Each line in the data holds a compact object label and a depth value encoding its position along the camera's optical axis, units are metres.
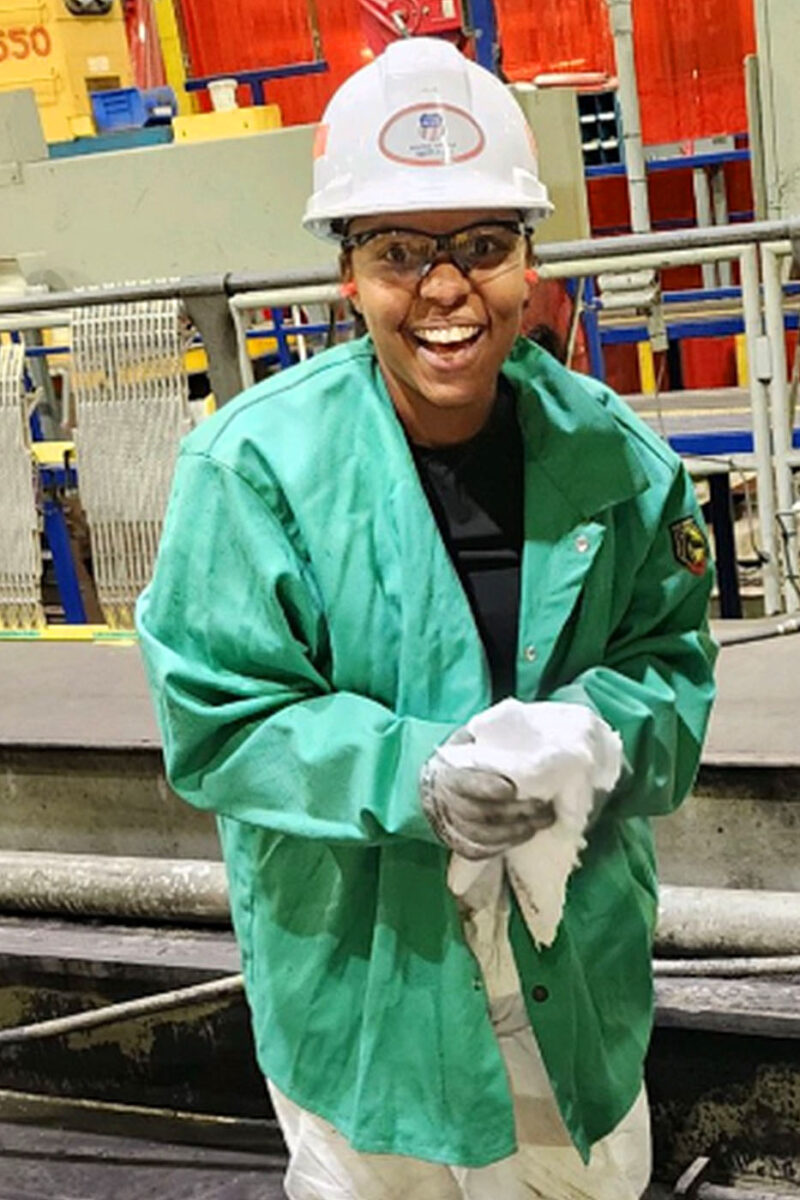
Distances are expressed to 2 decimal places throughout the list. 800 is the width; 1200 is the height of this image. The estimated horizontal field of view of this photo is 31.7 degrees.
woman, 1.34
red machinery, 5.67
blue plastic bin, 6.62
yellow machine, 6.54
